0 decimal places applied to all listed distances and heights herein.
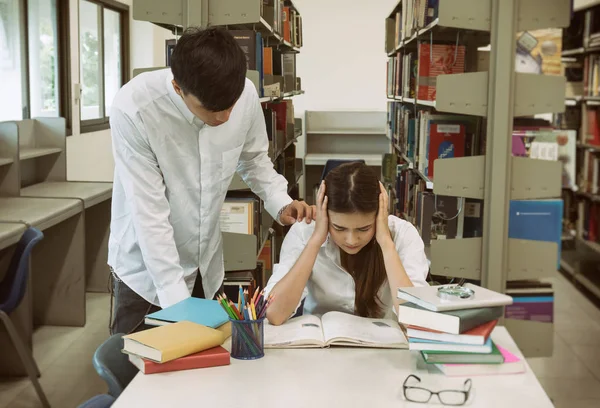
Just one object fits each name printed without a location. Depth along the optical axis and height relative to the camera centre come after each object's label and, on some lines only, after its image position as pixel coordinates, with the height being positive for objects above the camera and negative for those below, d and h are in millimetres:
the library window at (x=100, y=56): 6805 +548
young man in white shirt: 1694 -163
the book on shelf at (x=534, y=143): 3229 -124
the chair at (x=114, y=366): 1584 -558
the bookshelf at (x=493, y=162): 3123 -203
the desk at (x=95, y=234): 4773 -823
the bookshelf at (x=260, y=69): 3098 +274
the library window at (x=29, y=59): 5363 +409
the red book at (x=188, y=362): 1560 -536
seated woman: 2072 -415
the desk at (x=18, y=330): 3420 -1049
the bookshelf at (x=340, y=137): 8625 -269
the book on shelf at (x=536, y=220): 3279 -466
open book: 1733 -536
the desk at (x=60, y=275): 4215 -936
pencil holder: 1628 -504
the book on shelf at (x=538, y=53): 3160 +275
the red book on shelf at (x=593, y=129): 5555 -90
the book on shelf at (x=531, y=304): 3424 -875
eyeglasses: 1433 -555
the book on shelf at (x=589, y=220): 5672 -807
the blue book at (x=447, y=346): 1562 -492
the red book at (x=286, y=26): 5738 +714
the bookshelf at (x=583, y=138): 5539 -161
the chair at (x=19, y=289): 2932 -725
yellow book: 1553 -492
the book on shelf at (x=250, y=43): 3428 +330
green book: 1563 -516
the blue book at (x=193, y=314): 1719 -480
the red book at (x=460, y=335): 1557 -467
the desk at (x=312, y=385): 1431 -556
